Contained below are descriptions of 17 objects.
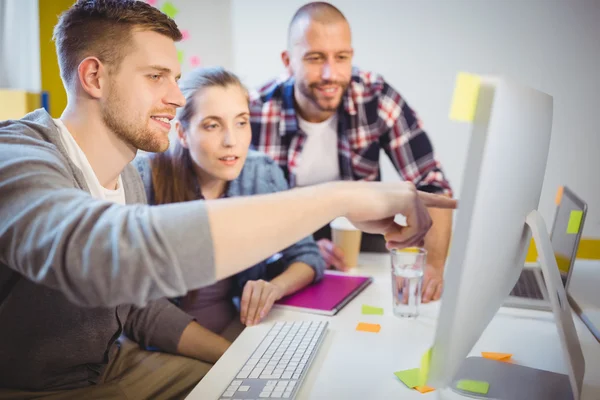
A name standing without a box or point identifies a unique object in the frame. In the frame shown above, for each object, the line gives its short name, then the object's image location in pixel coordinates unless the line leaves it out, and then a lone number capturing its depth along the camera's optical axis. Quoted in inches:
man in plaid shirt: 77.6
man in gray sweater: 23.7
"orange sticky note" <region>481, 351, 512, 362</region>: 36.8
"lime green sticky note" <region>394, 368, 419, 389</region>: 32.5
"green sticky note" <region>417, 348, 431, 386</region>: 24.7
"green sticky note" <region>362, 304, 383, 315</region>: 45.9
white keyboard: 30.8
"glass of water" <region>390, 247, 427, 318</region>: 45.2
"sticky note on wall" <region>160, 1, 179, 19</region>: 117.8
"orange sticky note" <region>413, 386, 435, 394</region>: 31.6
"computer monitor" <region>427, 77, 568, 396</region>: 21.3
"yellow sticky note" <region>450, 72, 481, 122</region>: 23.1
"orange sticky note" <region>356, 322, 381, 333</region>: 41.9
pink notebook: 46.6
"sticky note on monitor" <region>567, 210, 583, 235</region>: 45.4
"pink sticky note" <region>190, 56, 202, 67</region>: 118.3
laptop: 45.9
